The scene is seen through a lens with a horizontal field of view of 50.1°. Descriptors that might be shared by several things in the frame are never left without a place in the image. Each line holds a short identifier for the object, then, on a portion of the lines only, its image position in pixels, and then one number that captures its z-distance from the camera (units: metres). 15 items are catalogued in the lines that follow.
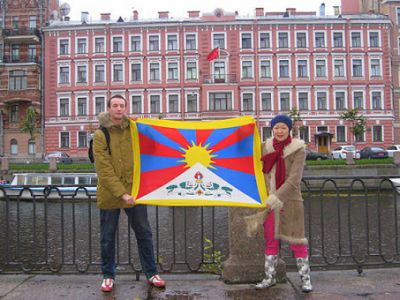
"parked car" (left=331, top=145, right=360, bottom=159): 36.25
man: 4.54
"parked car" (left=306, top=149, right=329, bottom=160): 35.69
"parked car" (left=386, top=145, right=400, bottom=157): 37.18
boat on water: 25.91
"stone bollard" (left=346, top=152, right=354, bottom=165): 30.44
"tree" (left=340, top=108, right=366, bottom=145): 41.47
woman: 4.48
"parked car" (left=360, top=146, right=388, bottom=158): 35.17
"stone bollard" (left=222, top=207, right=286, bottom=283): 4.96
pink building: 45.03
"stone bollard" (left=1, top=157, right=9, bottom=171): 31.66
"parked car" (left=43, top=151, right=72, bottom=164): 38.42
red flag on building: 40.75
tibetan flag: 4.76
